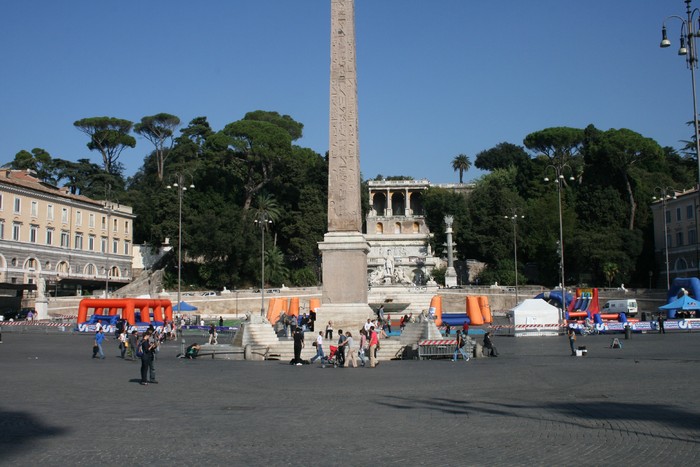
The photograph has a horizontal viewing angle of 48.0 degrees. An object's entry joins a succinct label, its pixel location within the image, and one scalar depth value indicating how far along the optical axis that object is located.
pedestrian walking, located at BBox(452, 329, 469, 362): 21.58
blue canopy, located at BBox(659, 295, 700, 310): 37.12
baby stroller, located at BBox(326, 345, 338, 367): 20.28
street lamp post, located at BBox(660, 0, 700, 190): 16.30
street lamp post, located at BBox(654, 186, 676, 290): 59.47
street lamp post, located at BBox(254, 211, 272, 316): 61.81
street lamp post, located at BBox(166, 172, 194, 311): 39.87
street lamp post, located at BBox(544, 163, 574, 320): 36.86
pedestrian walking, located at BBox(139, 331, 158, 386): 14.88
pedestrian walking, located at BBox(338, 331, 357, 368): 20.00
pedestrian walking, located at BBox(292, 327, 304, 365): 20.44
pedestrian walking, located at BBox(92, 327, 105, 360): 22.17
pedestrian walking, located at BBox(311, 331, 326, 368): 20.41
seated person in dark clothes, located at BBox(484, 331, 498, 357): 22.69
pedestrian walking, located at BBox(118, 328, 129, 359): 23.14
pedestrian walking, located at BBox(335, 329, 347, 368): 20.19
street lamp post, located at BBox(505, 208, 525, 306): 56.88
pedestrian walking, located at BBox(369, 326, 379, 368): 19.52
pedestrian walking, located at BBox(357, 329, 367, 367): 20.36
